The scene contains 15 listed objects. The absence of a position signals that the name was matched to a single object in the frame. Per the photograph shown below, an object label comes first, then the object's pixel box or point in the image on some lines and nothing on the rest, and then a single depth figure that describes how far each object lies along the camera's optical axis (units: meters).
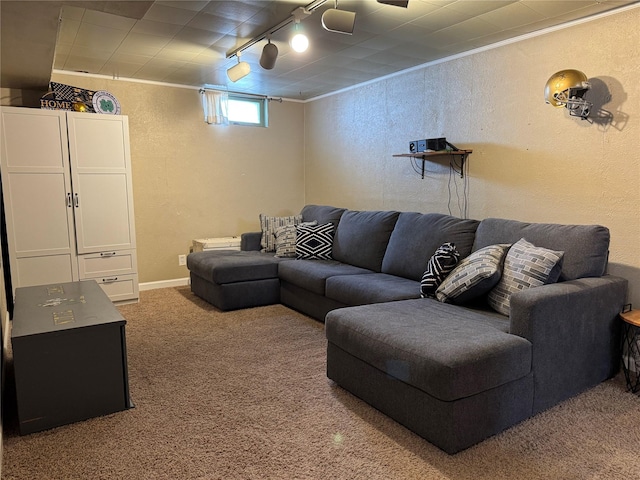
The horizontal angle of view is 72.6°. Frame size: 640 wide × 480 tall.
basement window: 5.32
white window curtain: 4.99
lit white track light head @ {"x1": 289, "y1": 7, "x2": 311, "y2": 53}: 2.72
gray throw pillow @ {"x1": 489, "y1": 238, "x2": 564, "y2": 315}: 2.39
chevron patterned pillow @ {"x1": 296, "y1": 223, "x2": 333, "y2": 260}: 4.31
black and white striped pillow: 2.84
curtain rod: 4.96
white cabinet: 3.70
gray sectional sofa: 1.92
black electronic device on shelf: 3.73
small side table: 2.49
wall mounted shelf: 3.65
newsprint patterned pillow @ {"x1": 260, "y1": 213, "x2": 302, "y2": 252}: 4.71
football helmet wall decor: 2.75
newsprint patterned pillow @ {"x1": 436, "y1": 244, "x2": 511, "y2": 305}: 2.51
